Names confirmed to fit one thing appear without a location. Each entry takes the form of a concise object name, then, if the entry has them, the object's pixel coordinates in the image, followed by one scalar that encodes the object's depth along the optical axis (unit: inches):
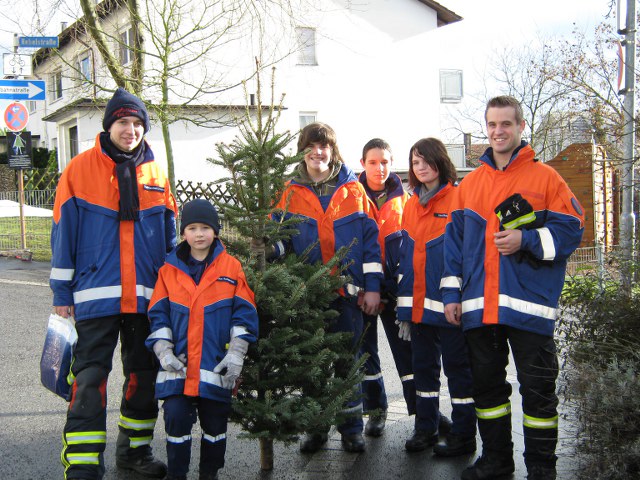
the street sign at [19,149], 639.1
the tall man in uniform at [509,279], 165.9
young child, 167.0
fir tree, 172.6
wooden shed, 551.2
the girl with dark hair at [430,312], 197.5
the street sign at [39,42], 521.0
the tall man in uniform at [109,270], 174.1
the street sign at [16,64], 601.6
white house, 1109.1
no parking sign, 628.7
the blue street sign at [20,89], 590.9
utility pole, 356.4
